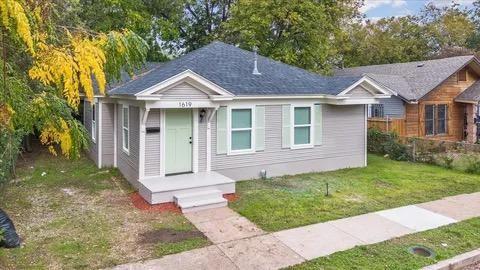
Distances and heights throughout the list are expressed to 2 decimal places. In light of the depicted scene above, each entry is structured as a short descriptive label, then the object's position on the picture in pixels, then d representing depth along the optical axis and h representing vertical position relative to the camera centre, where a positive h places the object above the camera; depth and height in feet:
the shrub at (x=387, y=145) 52.31 -1.52
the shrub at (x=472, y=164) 43.00 -3.37
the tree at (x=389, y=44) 119.24 +28.93
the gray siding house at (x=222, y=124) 33.06 +1.12
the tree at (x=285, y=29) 70.85 +20.63
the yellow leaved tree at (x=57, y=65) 11.19 +2.20
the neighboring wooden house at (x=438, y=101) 67.91 +6.15
